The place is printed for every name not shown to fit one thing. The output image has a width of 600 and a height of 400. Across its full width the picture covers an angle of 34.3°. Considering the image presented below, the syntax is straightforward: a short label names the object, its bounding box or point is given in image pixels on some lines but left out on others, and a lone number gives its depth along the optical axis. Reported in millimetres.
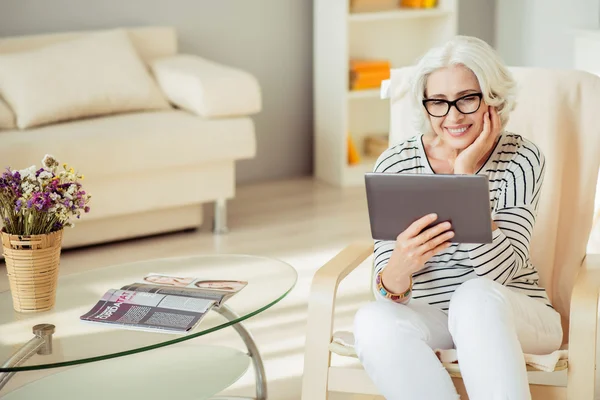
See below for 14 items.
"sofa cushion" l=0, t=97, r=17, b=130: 3885
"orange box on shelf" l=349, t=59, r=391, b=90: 4926
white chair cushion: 1889
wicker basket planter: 2111
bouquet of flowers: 2096
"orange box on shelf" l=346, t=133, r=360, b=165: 5035
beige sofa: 3777
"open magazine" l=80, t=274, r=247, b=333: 2045
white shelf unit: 4867
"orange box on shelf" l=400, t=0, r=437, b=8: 5078
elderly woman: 1846
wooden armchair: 2352
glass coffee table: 1964
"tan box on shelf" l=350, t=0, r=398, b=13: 4996
